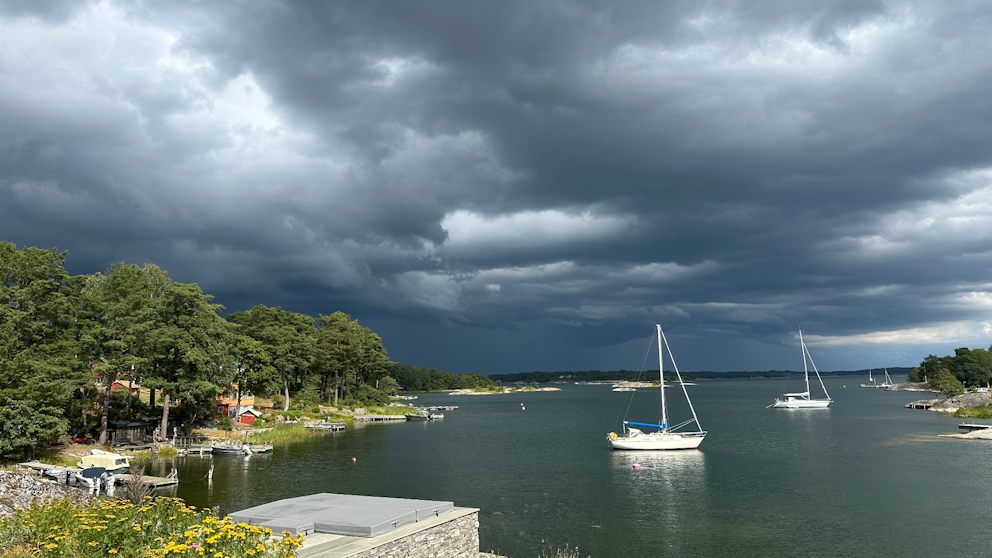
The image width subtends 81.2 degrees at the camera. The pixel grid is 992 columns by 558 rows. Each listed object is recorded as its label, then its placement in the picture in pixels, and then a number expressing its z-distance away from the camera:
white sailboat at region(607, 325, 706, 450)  67.69
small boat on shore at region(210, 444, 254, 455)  62.59
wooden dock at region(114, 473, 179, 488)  42.31
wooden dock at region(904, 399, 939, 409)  137.75
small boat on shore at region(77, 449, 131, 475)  43.16
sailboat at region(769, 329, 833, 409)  142.25
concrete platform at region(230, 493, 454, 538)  20.30
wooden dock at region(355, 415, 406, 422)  112.31
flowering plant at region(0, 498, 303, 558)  12.84
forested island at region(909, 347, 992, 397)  170.38
